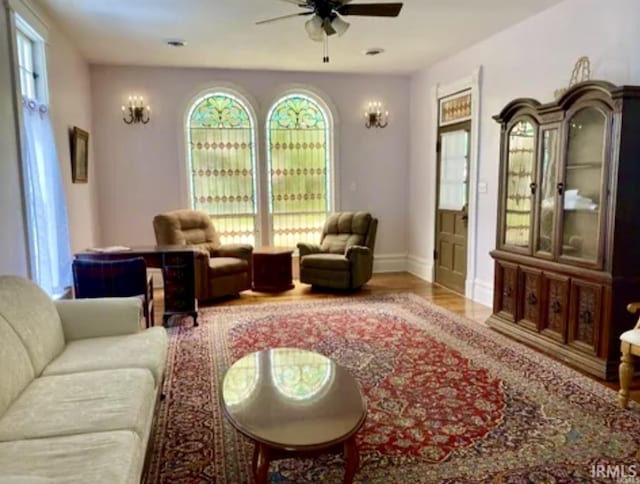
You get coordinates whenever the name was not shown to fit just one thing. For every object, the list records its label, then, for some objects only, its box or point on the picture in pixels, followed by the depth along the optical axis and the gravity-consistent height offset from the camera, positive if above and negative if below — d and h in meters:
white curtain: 3.49 -0.11
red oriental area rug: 2.26 -1.32
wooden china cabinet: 3.21 -0.29
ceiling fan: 3.08 +1.17
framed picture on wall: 4.79 +0.36
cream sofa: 1.57 -0.88
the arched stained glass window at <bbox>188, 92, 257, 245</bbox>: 6.39 +0.36
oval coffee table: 1.78 -0.92
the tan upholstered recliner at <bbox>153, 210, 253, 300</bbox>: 5.29 -0.75
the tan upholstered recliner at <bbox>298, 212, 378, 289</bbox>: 5.75 -0.82
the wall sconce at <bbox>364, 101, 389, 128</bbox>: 6.81 +1.03
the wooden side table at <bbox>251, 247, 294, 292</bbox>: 5.90 -1.01
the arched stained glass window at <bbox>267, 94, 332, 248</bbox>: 6.65 +0.28
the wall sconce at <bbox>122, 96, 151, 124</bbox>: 6.02 +0.99
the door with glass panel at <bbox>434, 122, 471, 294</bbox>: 5.67 -0.25
